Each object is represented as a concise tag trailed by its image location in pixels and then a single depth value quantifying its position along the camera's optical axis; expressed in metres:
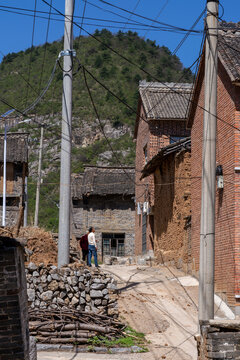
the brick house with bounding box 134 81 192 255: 28.03
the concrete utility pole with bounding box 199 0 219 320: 9.55
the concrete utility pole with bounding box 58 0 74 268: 14.07
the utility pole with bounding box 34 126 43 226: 34.91
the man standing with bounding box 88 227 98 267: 19.52
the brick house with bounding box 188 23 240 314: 15.00
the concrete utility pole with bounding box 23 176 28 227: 32.19
